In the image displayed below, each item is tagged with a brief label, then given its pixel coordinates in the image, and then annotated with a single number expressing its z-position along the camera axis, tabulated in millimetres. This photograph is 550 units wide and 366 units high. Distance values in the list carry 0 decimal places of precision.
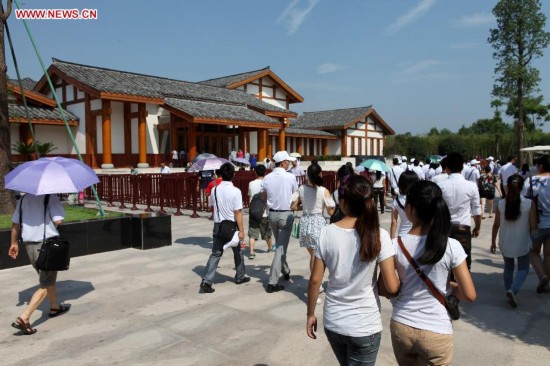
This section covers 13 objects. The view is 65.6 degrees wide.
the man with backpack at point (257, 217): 6906
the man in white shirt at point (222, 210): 5324
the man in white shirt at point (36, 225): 4410
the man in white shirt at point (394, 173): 10633
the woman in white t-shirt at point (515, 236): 4672
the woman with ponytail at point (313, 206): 4836
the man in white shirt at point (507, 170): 10625
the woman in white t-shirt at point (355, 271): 2209
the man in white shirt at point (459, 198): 4422
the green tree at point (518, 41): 24297
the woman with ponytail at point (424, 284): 2152
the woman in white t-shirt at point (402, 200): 4338
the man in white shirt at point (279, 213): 5328
